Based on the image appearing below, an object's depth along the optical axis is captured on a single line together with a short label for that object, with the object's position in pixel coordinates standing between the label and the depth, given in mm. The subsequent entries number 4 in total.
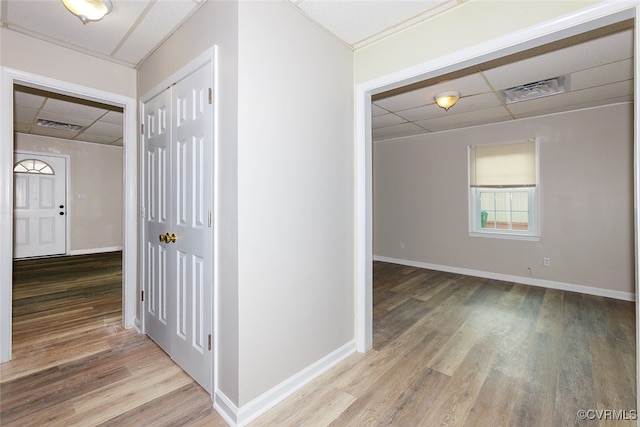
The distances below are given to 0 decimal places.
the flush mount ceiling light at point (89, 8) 1759
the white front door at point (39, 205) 5891
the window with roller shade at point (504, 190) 4535
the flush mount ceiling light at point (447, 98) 3352
